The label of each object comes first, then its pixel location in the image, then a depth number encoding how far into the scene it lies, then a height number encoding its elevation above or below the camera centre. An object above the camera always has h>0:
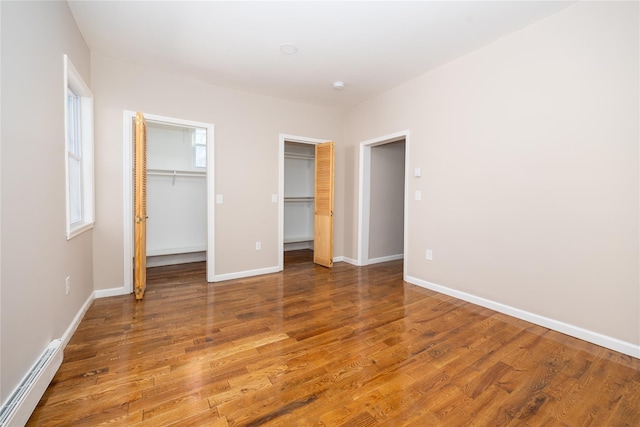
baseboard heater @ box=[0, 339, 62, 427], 1.25 -0.91
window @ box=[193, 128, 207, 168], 4.70 +0.94
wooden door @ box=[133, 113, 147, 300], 2.99 +0.01
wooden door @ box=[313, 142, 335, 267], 4.48 +0.01
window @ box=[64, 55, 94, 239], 2.65 +0.49
